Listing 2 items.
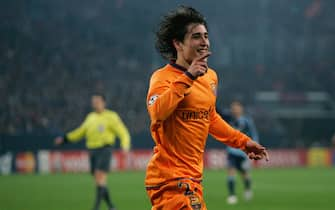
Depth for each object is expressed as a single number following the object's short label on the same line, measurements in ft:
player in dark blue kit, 126.52
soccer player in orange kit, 36.35
